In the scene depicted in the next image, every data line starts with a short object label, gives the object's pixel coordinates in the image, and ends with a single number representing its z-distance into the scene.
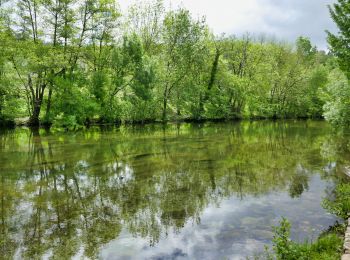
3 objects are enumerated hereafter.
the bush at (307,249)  5.93
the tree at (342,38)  15.77
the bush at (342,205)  8.95
